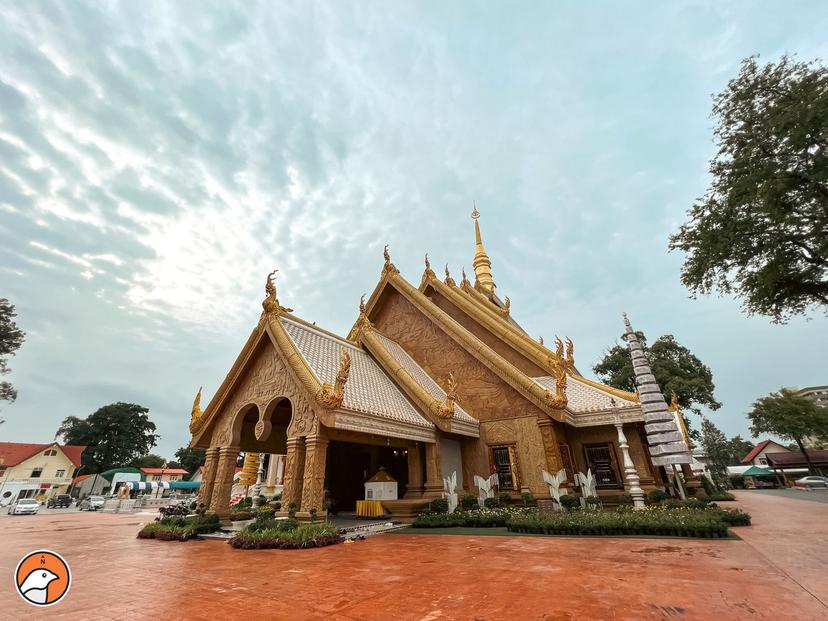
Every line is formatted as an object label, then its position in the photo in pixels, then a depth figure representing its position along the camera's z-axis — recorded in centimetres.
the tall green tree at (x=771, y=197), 1102
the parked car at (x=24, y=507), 2900
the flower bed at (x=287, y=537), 845
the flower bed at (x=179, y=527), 1053
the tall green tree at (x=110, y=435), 6644
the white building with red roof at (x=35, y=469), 4687
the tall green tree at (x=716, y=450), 4202
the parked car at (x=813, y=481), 3356
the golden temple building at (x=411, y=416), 1084
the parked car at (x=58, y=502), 3869
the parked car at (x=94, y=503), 3294
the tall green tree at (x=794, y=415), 4109
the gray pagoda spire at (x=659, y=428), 1159
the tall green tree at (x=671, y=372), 3360
